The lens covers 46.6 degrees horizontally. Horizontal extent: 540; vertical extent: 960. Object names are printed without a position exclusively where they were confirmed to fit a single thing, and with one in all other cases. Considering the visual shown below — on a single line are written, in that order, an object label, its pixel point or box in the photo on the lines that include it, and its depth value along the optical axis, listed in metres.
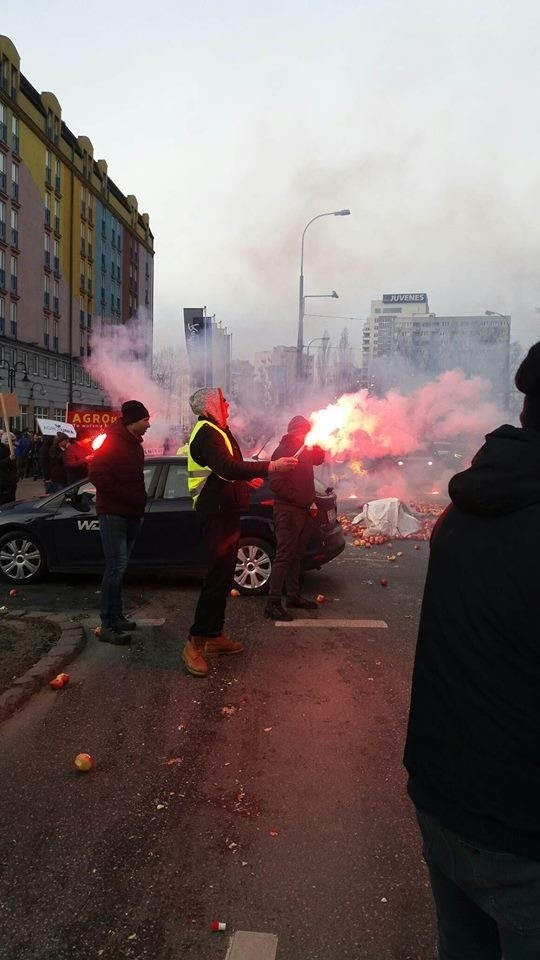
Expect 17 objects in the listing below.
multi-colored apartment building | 37.38
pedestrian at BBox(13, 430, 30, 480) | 21.00
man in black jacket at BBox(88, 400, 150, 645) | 5.40
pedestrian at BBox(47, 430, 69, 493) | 13.03
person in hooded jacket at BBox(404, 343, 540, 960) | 1.25
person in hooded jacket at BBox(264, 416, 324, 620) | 6.27
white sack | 11.61
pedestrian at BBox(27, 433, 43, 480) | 22.83
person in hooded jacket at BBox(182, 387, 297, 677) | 4.67
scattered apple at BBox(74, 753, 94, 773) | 3.35
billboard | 27.77
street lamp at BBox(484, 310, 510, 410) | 23.78
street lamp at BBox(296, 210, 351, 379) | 25.48
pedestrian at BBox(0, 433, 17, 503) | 11.55
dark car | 7.27
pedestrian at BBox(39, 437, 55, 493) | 14.45
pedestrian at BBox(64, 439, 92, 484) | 12.34
